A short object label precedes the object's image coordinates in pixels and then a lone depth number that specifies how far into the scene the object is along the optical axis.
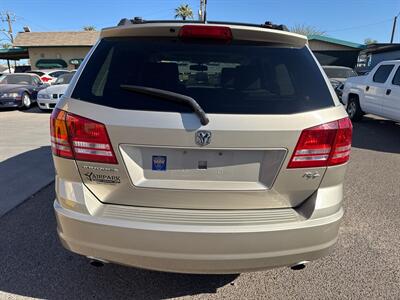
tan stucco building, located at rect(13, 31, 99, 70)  33.84
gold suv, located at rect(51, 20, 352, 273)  1.95
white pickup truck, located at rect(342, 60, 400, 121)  7.99
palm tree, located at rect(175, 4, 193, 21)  60.34
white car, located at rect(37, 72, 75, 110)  12.07
